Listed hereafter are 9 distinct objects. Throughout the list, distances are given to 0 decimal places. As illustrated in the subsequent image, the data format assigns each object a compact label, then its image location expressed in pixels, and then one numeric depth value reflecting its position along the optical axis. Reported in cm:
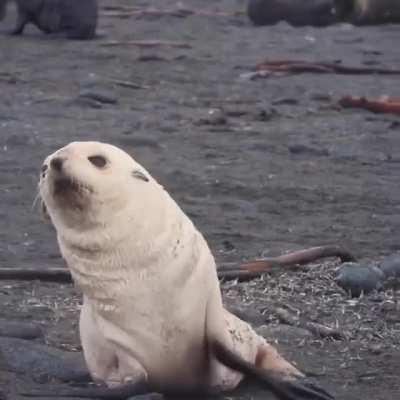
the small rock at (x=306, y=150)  1652
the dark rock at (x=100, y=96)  1994
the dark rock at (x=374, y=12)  3225
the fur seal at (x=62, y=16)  2781
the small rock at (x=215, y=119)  1820
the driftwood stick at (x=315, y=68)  2331
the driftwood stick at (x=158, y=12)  3316
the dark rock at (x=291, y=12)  3130
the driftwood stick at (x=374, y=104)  1939
